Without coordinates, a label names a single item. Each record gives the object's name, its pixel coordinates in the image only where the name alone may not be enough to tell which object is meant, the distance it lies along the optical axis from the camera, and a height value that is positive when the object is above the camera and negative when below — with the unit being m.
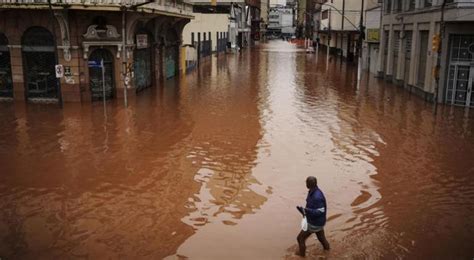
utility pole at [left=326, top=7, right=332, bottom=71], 67.96 +1.94
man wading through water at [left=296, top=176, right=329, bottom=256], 8.78 -2.99
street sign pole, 24.28 -1.64
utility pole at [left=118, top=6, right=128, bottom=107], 24.94 -1.08
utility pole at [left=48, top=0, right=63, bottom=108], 24.02 -1.20
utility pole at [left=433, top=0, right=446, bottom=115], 23.83 -0.95
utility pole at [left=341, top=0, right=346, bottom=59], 55.76 +1.50
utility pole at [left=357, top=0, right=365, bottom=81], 47.49 +0.73
